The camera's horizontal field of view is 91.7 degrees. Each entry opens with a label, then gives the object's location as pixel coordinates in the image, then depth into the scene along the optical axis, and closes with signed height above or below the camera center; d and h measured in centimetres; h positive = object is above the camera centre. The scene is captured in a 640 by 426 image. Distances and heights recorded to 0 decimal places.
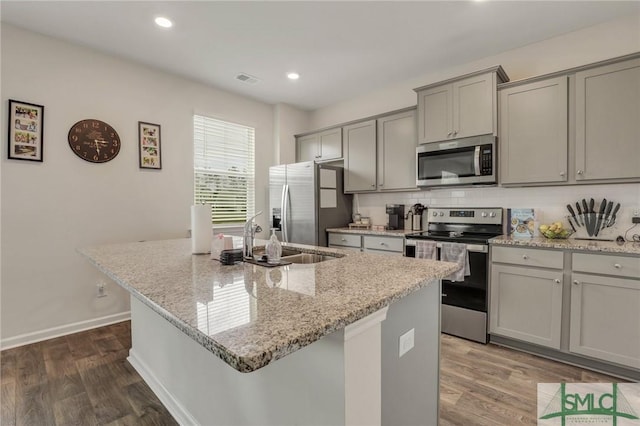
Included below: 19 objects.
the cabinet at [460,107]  279 +98
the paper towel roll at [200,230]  189 -14
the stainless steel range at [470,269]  266 -52
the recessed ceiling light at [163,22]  251 +153
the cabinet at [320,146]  416 +89
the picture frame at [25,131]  262 +66
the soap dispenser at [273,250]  164 -22
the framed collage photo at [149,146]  333 +67
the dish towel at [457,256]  270 -42
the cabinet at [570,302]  208 -68
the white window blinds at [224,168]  385 +52
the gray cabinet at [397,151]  346 +67
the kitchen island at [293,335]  79 -36
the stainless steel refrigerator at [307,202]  376 +9
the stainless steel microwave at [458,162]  282 +46
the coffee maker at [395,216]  367 -9
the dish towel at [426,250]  289 -38
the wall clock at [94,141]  294 +65
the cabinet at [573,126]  229 +67
